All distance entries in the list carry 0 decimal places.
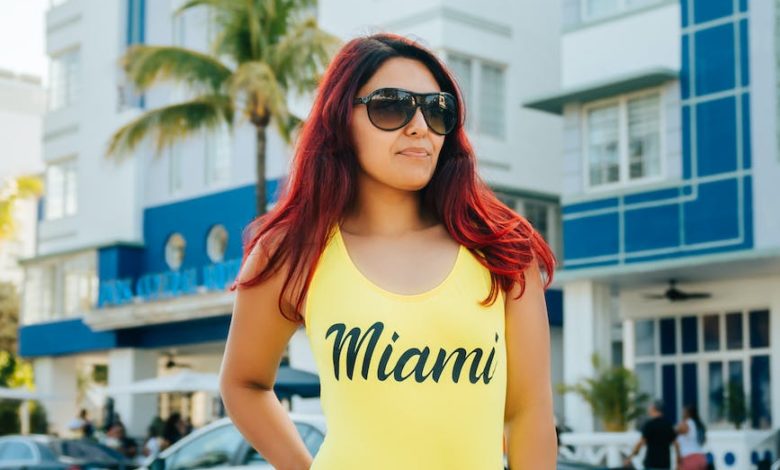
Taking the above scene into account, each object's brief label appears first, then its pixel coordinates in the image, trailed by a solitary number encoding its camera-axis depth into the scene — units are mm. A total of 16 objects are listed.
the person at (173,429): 25109
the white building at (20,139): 54625
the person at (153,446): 24484
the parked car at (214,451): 11031
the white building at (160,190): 27859
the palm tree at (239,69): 22984
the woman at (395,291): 2463
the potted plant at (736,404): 22125
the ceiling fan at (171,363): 35162
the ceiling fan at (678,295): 22953
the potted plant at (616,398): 22000
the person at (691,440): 17703
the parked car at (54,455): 18750
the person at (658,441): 16781
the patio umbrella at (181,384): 24391
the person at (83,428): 28281
